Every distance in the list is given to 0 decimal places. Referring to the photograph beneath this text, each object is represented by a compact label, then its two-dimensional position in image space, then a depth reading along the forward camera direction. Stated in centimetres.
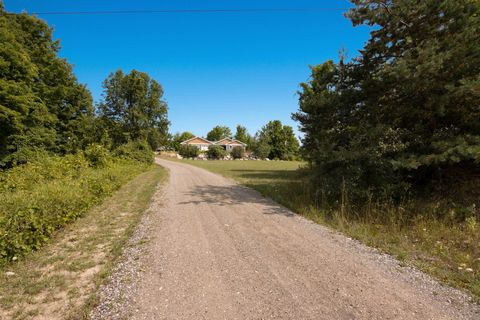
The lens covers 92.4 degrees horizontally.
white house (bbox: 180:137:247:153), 7412
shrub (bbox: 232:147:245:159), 5628
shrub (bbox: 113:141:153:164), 2397
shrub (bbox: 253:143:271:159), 5862
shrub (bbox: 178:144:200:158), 5750
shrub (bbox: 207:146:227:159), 5569
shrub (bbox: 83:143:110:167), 1490
